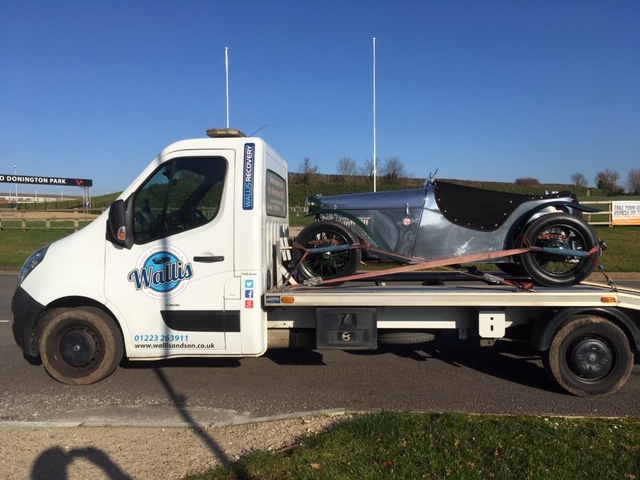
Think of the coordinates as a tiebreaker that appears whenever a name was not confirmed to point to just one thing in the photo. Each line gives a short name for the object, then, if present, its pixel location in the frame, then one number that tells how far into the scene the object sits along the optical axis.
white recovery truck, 4.94
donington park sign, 46.66
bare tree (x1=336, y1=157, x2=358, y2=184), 47.81
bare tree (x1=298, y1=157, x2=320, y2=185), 50.28
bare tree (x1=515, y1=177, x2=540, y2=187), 45.00
